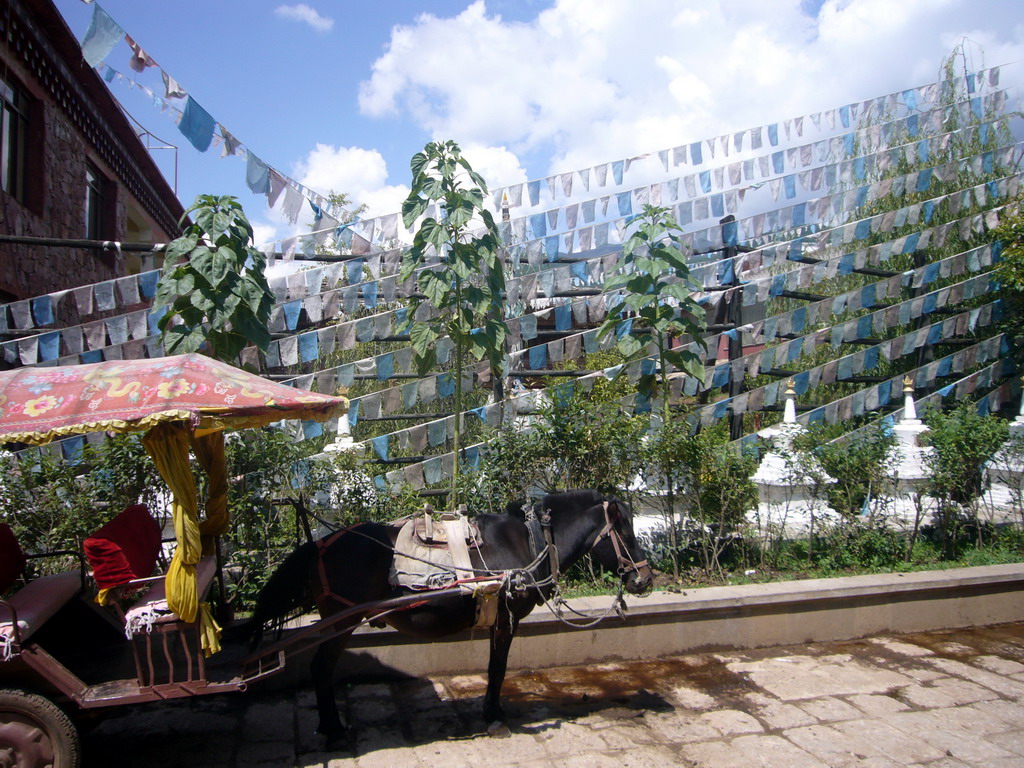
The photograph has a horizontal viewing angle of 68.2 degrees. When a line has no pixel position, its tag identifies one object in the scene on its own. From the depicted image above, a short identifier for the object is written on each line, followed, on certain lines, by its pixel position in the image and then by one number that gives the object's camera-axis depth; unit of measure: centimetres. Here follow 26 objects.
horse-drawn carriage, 393
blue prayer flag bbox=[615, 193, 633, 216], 1020
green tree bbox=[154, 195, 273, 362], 665
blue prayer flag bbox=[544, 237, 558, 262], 967
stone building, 905
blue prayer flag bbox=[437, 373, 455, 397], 892
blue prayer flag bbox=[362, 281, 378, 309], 896
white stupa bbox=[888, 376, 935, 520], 837
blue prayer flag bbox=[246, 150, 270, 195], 821
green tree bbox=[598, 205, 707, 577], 848
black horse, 502
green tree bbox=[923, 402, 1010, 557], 818
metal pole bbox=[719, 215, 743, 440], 1070
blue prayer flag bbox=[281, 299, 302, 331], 859
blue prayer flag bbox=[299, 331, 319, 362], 848
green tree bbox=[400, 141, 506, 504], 762
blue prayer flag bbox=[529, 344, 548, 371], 970
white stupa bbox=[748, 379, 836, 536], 795
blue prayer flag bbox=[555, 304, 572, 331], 969
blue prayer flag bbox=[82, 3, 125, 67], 684
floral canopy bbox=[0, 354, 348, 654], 382
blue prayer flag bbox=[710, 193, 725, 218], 1043
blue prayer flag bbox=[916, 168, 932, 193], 1179
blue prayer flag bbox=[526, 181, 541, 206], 995
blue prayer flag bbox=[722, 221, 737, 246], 1067
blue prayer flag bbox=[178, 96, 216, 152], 765
